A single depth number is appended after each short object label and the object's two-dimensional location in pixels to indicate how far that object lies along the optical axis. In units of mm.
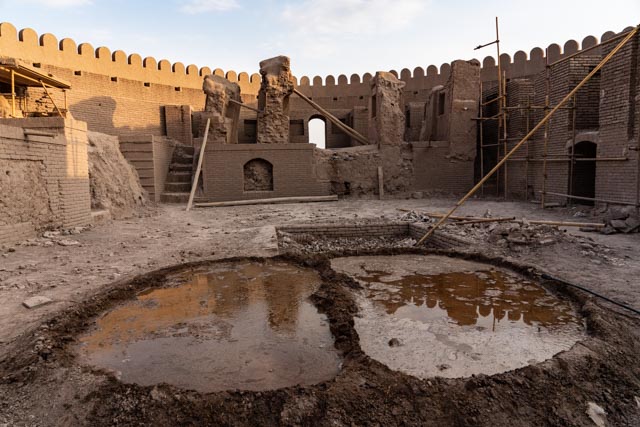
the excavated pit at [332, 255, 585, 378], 3471
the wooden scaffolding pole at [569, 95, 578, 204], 11391
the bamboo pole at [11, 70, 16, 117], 10231
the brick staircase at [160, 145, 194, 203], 14742
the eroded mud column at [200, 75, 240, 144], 16578
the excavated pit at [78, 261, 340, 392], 3248
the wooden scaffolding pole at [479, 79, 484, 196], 15844
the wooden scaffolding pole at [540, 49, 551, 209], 11625
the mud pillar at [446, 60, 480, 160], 15852
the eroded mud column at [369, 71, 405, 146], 16531
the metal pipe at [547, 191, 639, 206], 9138
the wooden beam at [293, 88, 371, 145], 17969
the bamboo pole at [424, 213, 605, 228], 8230
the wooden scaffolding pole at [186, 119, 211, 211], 13972
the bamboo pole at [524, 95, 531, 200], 13698
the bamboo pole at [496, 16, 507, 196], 14164
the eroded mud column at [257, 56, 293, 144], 16422
